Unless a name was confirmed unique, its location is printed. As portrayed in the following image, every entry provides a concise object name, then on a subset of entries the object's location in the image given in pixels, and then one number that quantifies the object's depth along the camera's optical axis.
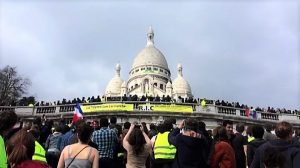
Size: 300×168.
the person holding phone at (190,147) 5.19
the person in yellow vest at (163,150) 5.82
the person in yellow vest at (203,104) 22.64
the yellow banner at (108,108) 22.12
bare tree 29.24
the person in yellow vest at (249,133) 7.18
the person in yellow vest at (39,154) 4.77
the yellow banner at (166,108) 22.17
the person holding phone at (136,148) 5.50
